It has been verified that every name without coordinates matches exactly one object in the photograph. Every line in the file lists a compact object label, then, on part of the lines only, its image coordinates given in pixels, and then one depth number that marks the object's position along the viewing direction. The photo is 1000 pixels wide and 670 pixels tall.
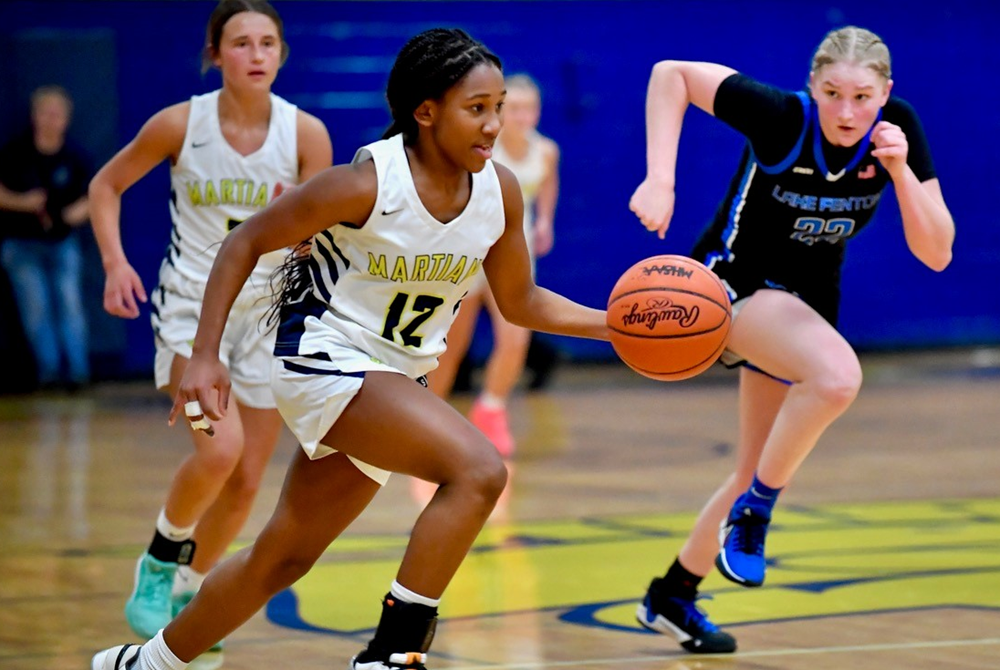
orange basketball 7.18
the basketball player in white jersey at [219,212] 8.81
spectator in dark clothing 21.01
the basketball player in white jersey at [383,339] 6.43
